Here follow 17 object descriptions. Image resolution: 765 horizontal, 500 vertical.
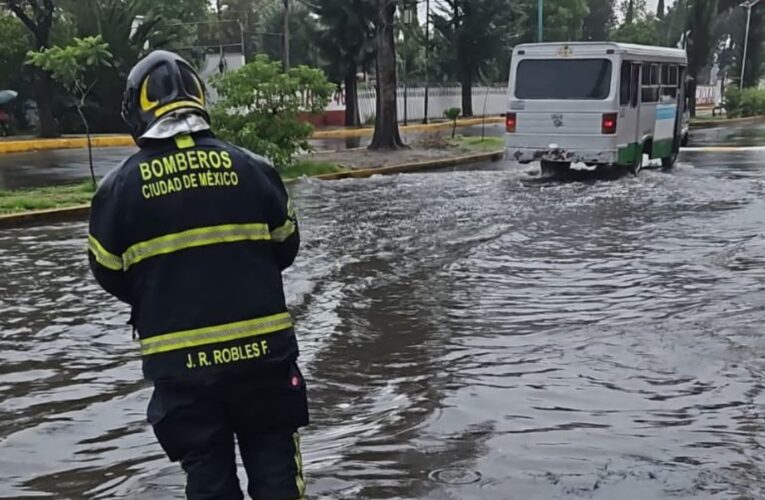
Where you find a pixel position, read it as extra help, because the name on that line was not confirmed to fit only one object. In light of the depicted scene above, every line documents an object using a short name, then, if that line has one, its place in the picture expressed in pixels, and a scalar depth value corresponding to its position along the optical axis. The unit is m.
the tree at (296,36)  39.88
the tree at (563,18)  62.19
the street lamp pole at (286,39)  32.47
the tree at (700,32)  45.97
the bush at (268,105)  17.58
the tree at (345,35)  37.00
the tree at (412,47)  47.63
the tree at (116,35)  34.31
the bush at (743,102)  47.50
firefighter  3.00
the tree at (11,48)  33.09
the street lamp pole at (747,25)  50.24
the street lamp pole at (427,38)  45.31
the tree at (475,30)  45.53
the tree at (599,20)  78.38
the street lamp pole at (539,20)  43.20
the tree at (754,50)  54.66
